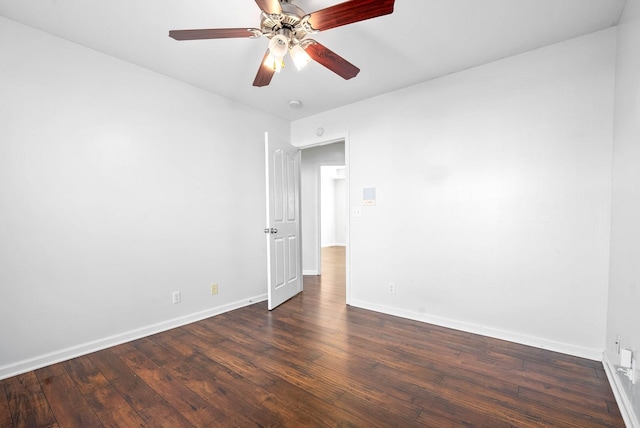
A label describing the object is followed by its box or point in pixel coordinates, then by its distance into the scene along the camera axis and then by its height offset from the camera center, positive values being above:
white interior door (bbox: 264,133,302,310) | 3.16 -0.19
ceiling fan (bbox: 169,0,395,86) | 1.40 +1.03
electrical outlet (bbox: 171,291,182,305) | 2.75 -0.92
